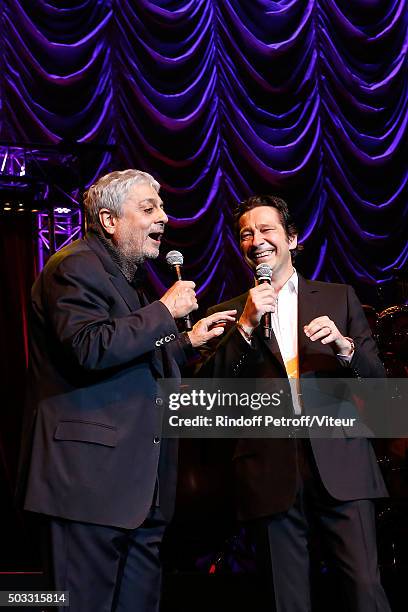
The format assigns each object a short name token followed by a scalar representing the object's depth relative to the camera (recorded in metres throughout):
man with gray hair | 2.21
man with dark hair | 2.50
